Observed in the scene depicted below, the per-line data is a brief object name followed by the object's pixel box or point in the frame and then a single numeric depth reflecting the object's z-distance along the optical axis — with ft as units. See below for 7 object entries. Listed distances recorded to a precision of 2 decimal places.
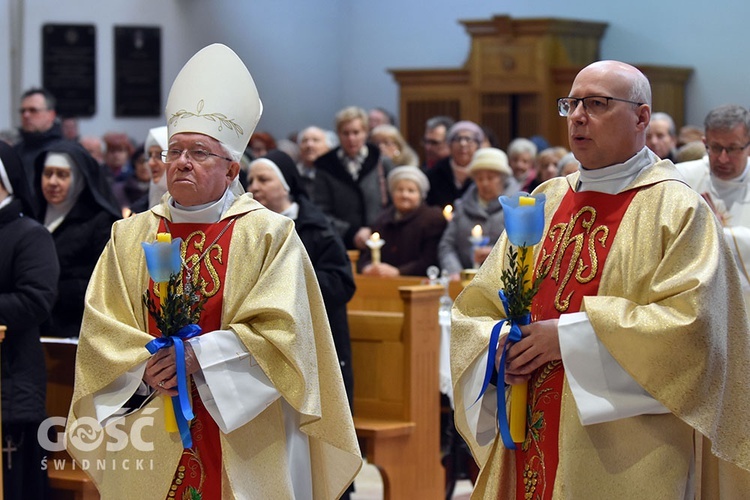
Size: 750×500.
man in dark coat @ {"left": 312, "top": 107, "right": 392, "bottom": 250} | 31.37
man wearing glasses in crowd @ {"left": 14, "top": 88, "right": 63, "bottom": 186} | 32.86
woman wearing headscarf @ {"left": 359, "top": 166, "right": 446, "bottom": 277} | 27.99
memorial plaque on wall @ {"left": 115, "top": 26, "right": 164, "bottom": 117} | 55.72
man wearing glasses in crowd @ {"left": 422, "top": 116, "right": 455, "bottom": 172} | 37.70
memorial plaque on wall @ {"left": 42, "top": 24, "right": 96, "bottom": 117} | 53.62
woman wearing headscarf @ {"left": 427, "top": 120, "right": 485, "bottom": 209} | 32.24
